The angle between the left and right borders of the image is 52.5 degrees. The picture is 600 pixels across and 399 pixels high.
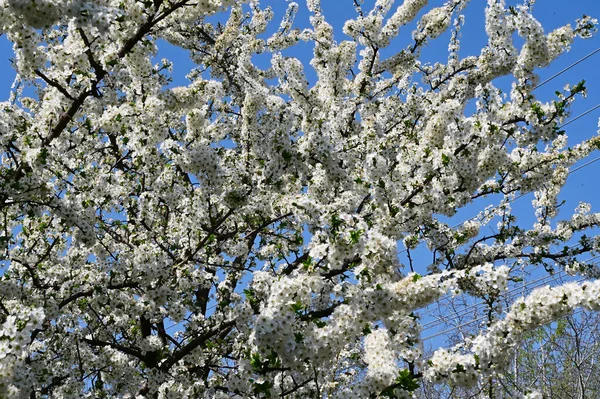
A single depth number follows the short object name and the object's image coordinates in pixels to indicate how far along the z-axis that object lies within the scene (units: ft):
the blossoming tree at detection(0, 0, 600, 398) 14.79
